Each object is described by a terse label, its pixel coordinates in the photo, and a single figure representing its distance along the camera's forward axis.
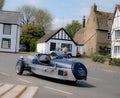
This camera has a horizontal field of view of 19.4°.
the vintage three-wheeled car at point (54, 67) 16.28
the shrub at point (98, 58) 48.88
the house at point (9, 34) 62.44
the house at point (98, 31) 71.69
